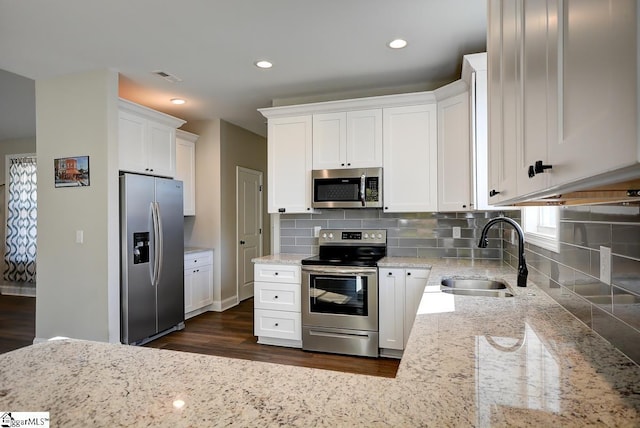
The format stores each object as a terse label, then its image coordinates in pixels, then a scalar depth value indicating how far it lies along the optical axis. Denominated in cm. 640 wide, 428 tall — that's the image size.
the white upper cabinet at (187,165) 473
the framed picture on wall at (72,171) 337
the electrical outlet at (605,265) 110
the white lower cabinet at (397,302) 314
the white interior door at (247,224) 546
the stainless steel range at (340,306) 322
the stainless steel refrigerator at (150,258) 342
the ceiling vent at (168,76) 342
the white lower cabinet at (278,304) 347
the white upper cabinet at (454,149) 308
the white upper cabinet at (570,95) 40
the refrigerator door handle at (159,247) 372
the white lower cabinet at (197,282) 446
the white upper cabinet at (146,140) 359
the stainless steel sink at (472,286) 225
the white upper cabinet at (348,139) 356
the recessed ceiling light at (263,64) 318
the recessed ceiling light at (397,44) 282
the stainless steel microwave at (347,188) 351
